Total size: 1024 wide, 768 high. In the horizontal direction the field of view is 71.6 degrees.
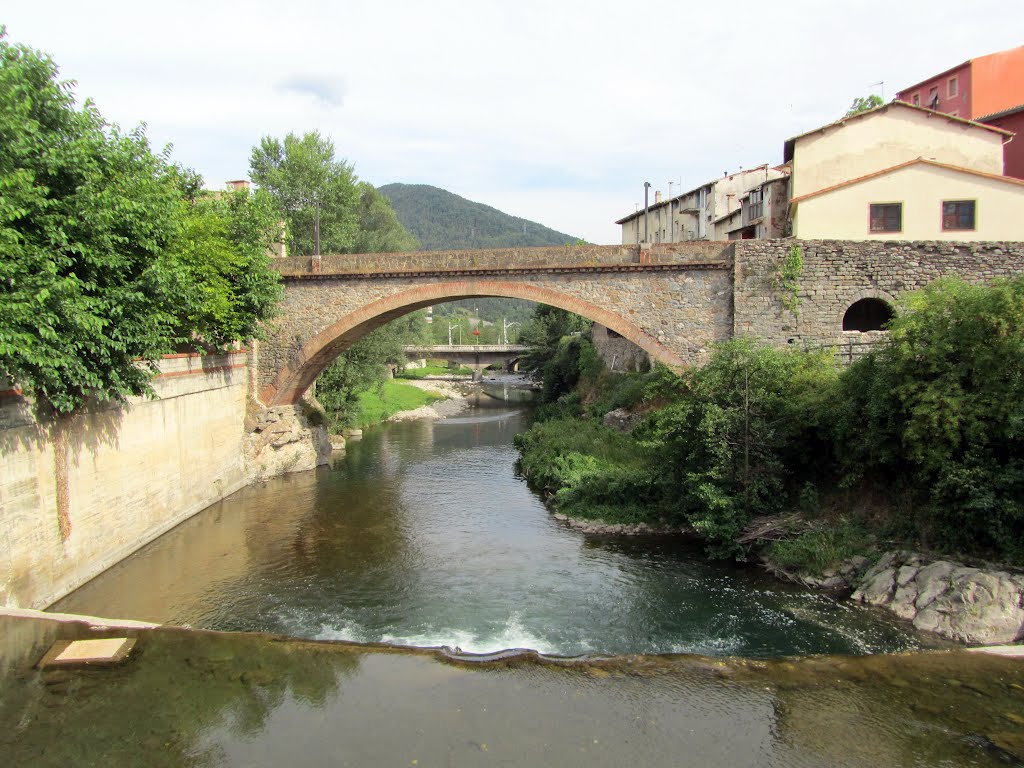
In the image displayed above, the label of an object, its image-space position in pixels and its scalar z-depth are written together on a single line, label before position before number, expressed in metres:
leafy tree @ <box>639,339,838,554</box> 13.19
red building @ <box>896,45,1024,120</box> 26.69
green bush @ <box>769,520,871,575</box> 11.72
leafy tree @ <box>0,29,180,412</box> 9.65
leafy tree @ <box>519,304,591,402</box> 36.94
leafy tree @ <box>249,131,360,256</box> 32.09
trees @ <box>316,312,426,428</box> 26.85
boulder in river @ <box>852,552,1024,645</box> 9.39
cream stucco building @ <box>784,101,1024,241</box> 17.41
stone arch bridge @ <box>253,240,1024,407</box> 17.22
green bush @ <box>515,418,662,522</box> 15.50
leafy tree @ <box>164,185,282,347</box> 16.91
